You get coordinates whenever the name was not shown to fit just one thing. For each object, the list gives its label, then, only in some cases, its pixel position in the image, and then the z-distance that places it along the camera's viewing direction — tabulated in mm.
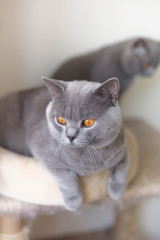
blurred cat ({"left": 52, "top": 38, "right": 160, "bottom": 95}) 1293
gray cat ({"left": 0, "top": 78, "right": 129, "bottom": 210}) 763
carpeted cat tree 922
